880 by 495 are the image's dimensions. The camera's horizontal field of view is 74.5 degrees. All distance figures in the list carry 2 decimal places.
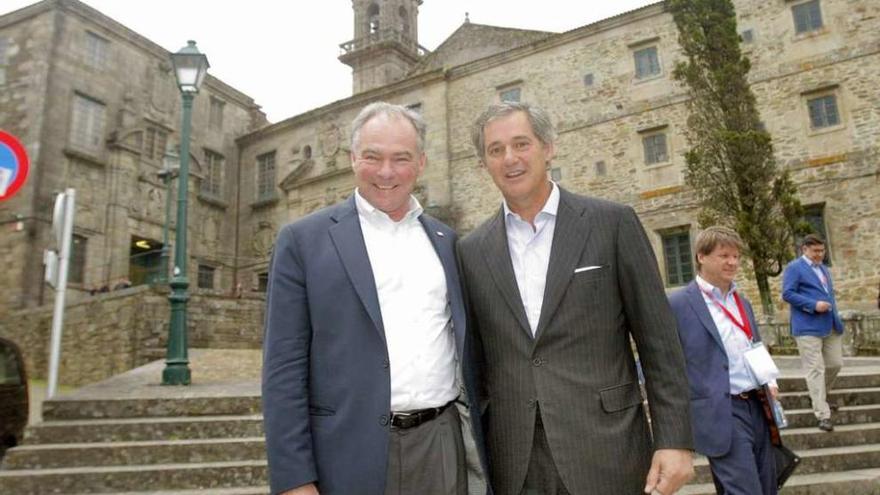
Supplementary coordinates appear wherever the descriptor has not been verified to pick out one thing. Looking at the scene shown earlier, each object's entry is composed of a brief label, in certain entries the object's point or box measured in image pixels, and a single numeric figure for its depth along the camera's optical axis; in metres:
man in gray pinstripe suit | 2.00
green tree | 14.34
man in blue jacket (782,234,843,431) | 5.62
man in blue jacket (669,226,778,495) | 3.20
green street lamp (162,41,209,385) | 7.91
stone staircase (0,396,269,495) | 4.89
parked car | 5.14
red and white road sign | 4.32
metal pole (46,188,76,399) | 6.41
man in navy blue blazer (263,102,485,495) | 1.91
